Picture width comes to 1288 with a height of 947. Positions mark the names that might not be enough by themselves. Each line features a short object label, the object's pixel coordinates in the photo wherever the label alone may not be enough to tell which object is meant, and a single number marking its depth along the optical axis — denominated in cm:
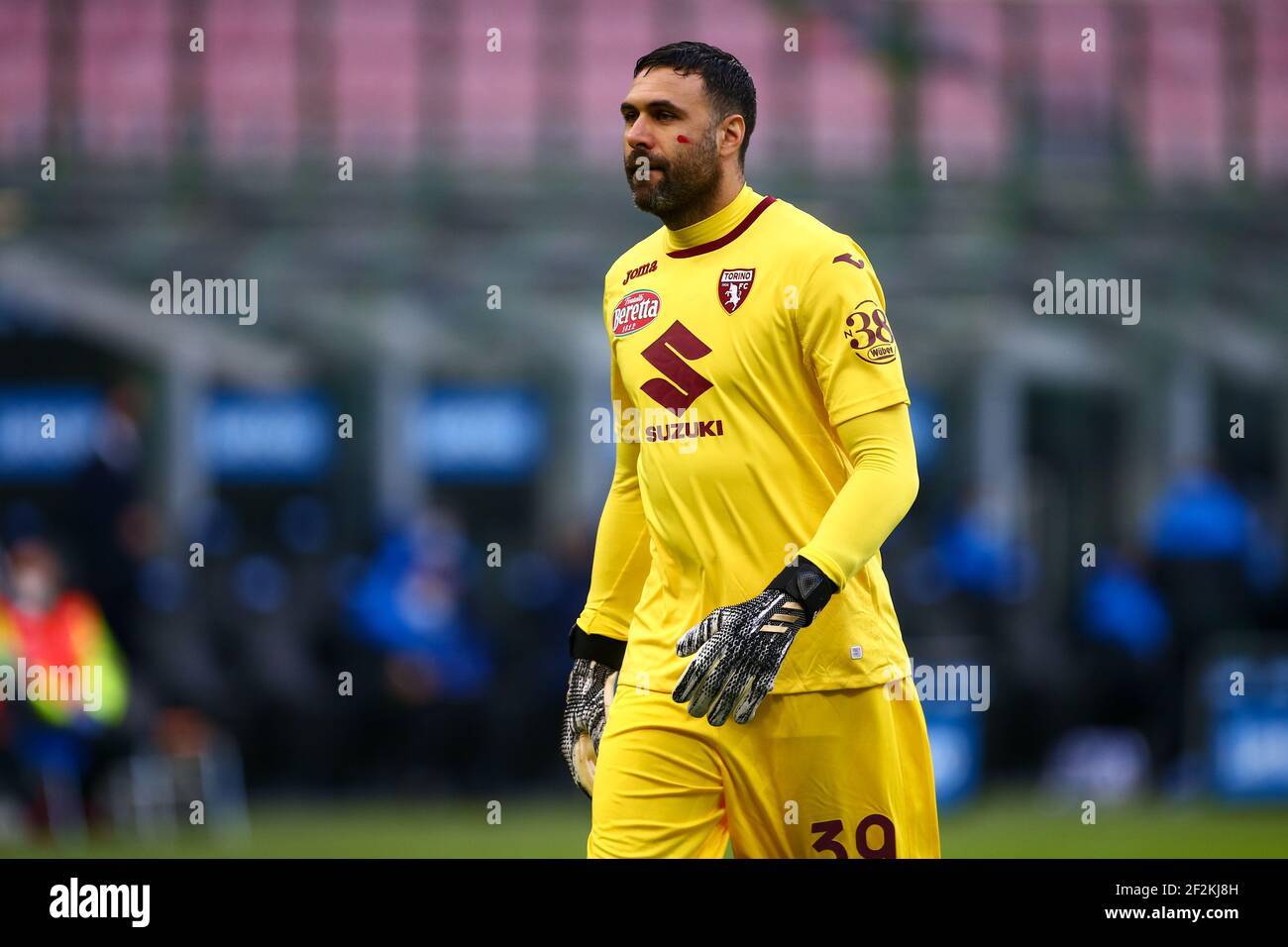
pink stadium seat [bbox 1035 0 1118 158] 1662
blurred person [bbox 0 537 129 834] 1066
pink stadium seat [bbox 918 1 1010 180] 1658
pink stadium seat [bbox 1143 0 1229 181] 1689
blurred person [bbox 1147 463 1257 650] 1287
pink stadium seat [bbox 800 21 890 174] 1680
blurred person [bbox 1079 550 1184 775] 1251
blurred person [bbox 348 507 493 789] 1222
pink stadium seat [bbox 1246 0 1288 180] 1684
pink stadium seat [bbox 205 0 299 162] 1666
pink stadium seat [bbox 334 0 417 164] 1706
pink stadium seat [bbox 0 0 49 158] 1607
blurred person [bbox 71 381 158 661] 1112
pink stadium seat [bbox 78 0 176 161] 1666
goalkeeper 440
